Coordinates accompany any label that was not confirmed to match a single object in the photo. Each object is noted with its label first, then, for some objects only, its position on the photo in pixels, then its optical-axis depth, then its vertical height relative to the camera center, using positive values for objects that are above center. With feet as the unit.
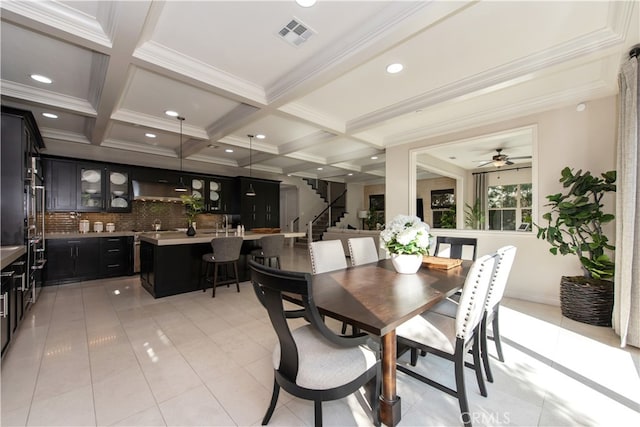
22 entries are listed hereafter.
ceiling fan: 20.31 +4.04
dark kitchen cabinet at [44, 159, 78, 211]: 15.98 +1.56
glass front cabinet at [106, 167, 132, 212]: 18.03 +1.44
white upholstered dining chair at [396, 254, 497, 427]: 4.95 -2.50
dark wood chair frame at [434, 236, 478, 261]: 10.41 -1.27
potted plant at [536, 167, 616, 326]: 9.55 -1.28
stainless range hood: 19.25 +1.43
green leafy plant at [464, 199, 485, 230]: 28.89 -0.48
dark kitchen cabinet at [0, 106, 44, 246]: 9.35 +1.20
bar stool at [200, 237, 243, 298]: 13.23 -2.16
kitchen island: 13.01 -2.70
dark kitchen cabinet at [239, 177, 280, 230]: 25.64 +0.67
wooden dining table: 4.33 -1.72
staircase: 34.86 +0.90
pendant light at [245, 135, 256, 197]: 17.84 +4.55
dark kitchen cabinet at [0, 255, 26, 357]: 7.15 -2.65
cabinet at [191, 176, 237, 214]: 22.95 +1.70
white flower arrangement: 7.30 -0.70
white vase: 7.41 -1.43
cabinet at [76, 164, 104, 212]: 16.94 +1.43
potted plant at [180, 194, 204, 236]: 14.16 +0.14
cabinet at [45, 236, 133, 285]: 15.20 -2.94
